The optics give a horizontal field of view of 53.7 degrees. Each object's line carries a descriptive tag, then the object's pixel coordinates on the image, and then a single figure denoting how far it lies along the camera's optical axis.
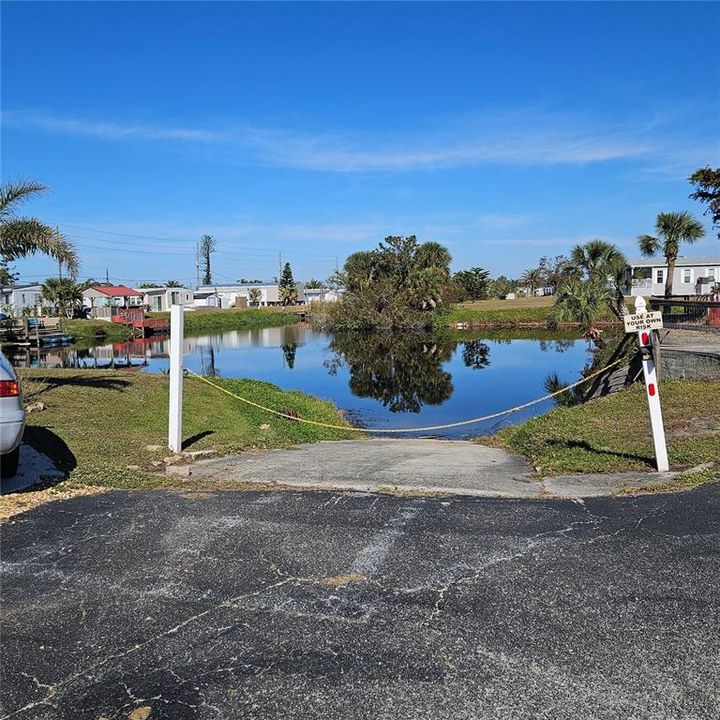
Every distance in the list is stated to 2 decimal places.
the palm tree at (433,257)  85.94
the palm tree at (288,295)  115.88
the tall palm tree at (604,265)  35.16
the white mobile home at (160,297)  97.44
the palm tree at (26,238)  13.95
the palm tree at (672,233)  43.03
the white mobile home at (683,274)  69.62
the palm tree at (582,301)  33.91
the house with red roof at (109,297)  85.06
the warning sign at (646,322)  8.45
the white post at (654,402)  8.13
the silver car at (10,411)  6.92
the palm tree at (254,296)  118.62
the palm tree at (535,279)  119.81
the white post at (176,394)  9.94
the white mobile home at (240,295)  118.12
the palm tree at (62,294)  70.81
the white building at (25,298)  71.62
